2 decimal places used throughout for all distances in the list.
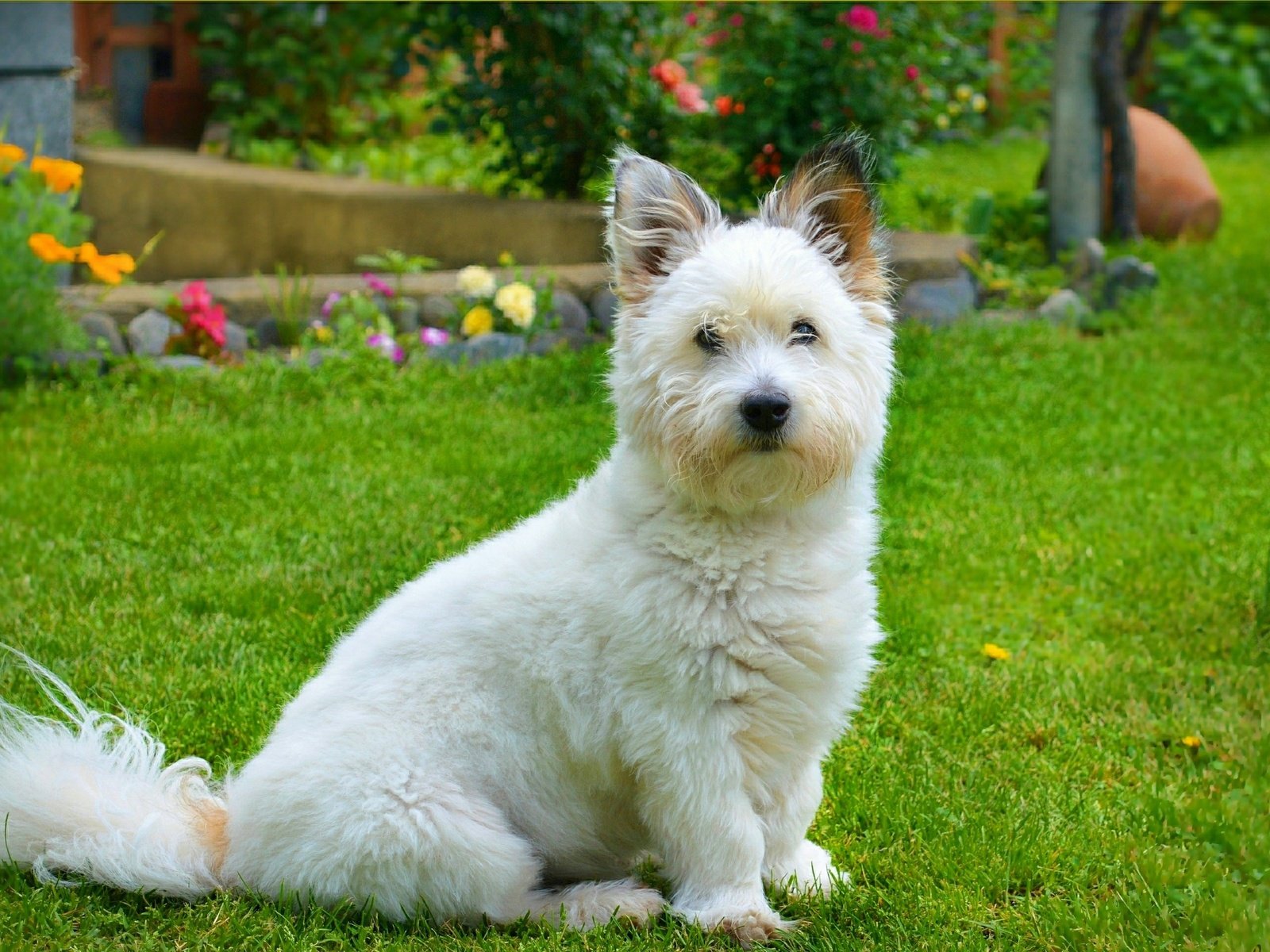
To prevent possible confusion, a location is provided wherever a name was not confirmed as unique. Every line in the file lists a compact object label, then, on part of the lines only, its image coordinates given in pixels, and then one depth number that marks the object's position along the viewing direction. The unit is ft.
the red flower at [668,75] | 28.09
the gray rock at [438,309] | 23.11
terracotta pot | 30.73
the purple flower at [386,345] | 21.71
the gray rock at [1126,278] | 25.39
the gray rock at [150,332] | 21.75
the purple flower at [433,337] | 22.25
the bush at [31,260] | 19.30
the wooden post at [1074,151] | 27.73
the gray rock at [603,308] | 23.26
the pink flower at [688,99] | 27.94
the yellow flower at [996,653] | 13.38
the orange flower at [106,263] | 19.76
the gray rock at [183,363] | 20.95
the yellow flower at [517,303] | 22.44
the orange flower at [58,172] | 20.02
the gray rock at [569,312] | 23.40
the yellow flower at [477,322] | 22.63
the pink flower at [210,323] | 21.62
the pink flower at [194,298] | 21.79
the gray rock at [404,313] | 22.88
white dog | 8.68
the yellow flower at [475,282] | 22.65
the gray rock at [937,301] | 24.25
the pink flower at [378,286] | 22.79
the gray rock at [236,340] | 22.24
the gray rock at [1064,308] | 24.59
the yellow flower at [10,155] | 19.76
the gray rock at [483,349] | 22.40
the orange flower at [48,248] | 18.99
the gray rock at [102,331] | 21.25
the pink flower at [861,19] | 25.41
